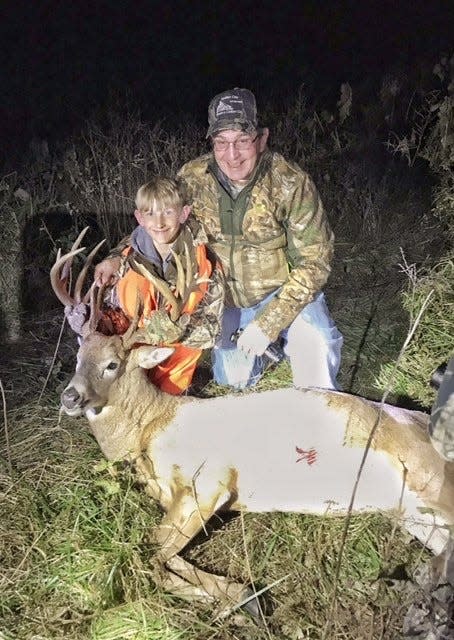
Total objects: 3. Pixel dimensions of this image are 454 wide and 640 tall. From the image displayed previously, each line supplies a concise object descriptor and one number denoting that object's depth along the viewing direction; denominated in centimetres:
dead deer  294
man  374
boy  353
